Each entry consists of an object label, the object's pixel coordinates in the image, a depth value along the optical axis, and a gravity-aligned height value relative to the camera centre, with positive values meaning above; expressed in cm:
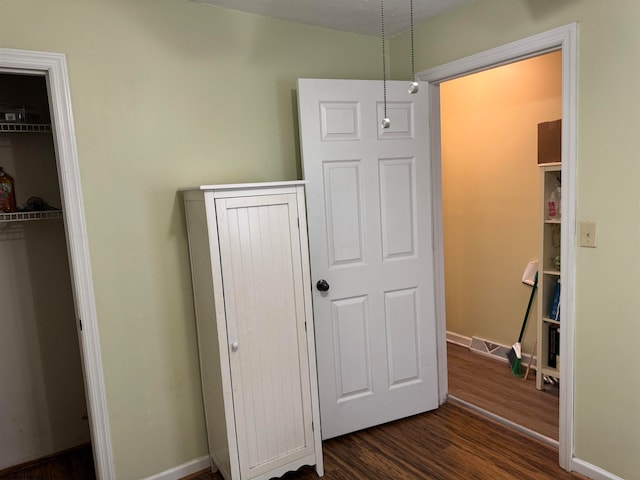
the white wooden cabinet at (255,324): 199 -60
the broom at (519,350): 329 -127
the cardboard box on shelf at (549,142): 283 +23
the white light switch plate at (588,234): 200 -26
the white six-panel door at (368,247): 246 -34
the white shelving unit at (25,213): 229 -2
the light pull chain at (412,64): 248 +74
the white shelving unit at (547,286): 300 -73
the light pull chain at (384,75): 209 +71
